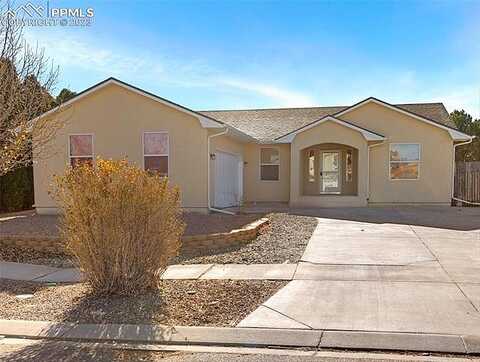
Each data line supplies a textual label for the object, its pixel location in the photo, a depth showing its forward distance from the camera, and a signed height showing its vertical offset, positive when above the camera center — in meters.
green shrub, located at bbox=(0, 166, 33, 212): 18.53 -0.54
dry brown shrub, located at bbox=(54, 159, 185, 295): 5.96 -0.64
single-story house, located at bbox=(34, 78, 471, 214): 15.27 +1.05
